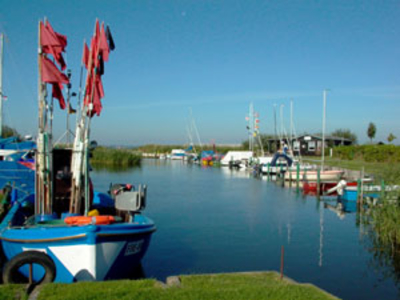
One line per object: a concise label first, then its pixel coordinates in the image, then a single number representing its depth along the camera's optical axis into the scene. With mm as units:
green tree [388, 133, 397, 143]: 70688
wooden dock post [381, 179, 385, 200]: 16847
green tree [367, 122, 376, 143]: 83875
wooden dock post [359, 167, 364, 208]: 25723
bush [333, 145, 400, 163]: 51188
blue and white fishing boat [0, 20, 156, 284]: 9336
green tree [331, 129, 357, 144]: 86669
